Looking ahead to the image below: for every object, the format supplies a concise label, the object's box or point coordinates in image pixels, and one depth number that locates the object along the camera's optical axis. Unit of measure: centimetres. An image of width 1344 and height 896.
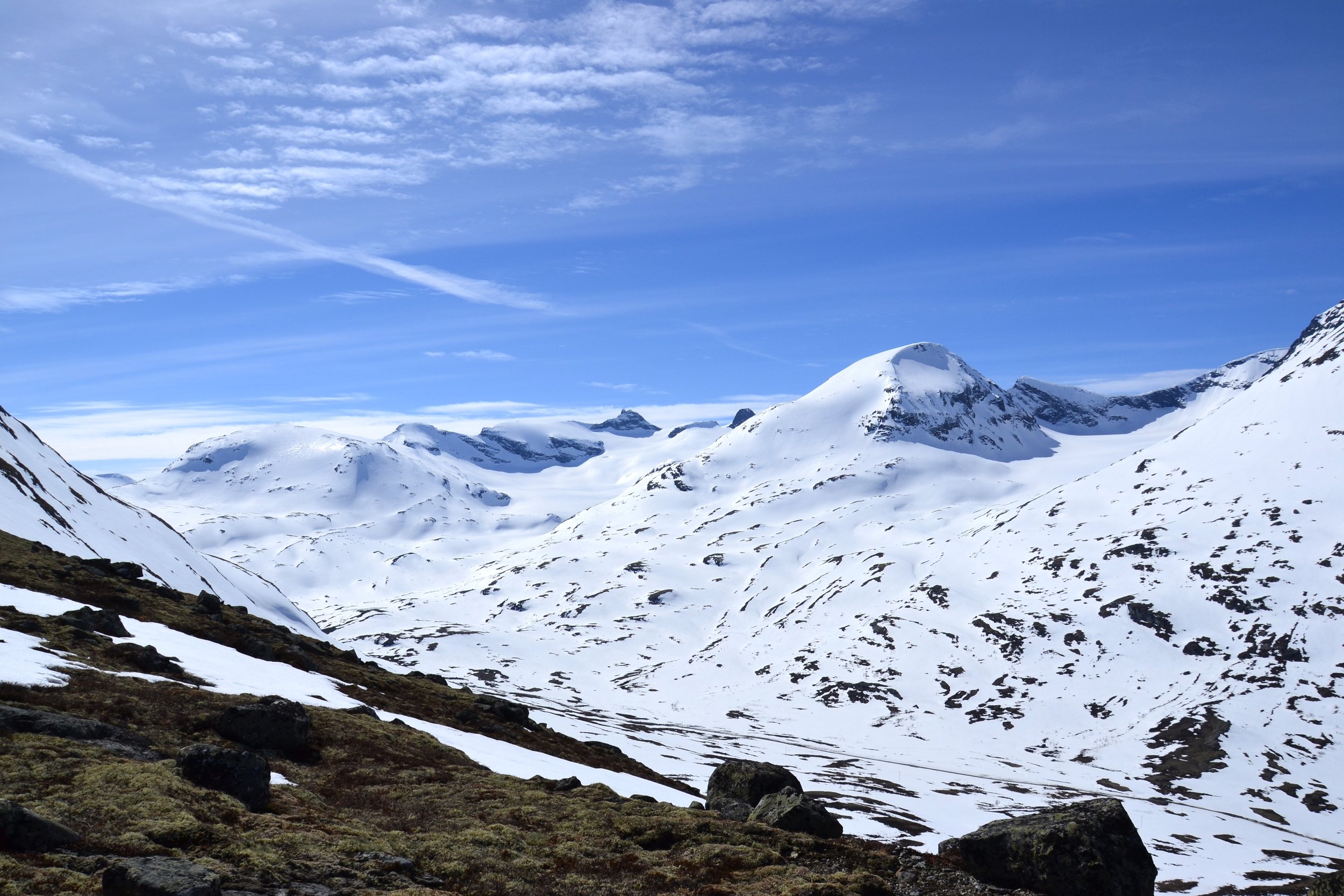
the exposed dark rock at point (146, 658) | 4281
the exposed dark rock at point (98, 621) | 4750
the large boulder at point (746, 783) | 3747
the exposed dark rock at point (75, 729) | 2898
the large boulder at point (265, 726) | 3566
